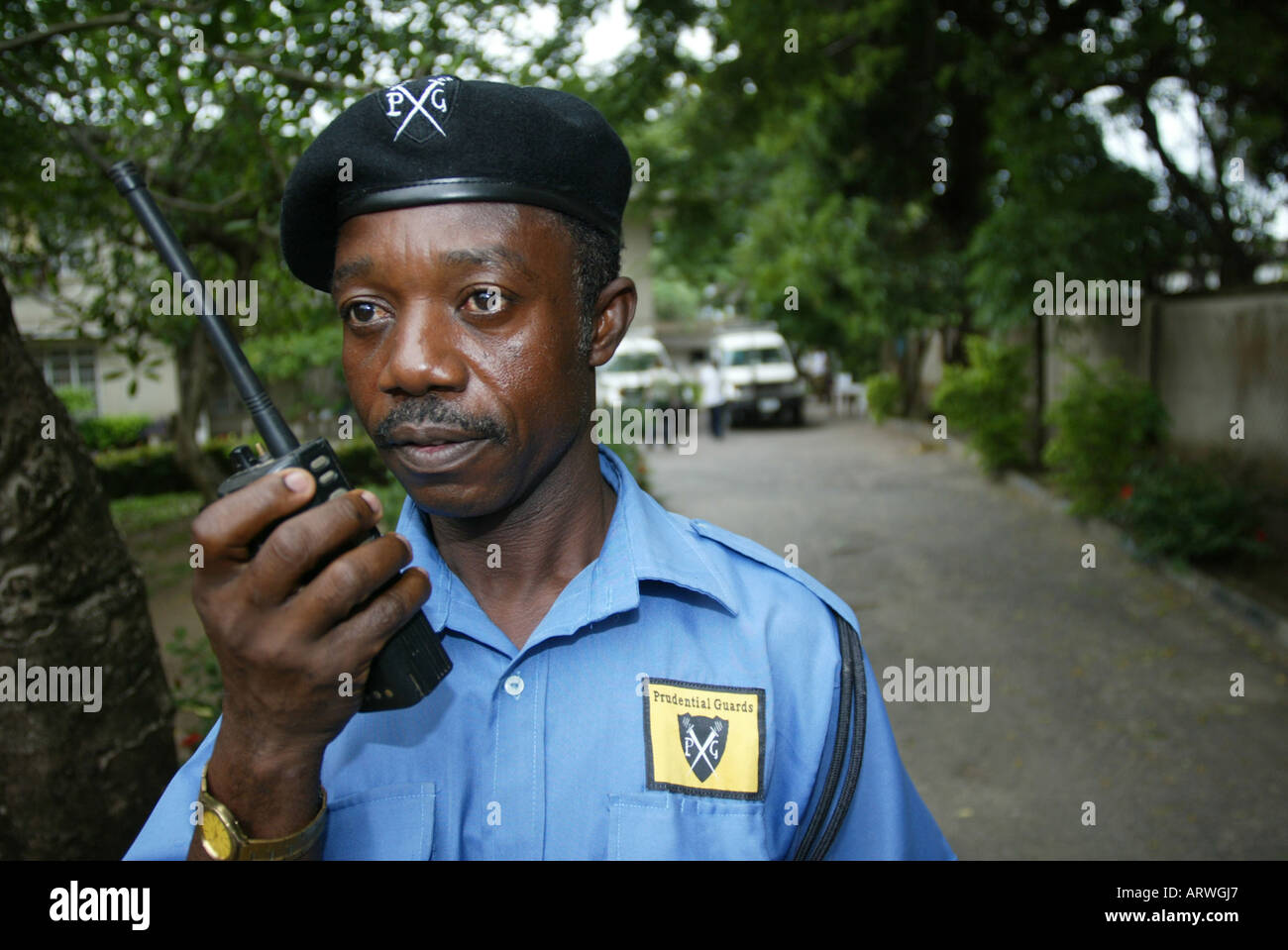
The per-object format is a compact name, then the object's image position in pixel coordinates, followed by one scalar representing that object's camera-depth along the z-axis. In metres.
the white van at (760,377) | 24.48
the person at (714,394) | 21.95
